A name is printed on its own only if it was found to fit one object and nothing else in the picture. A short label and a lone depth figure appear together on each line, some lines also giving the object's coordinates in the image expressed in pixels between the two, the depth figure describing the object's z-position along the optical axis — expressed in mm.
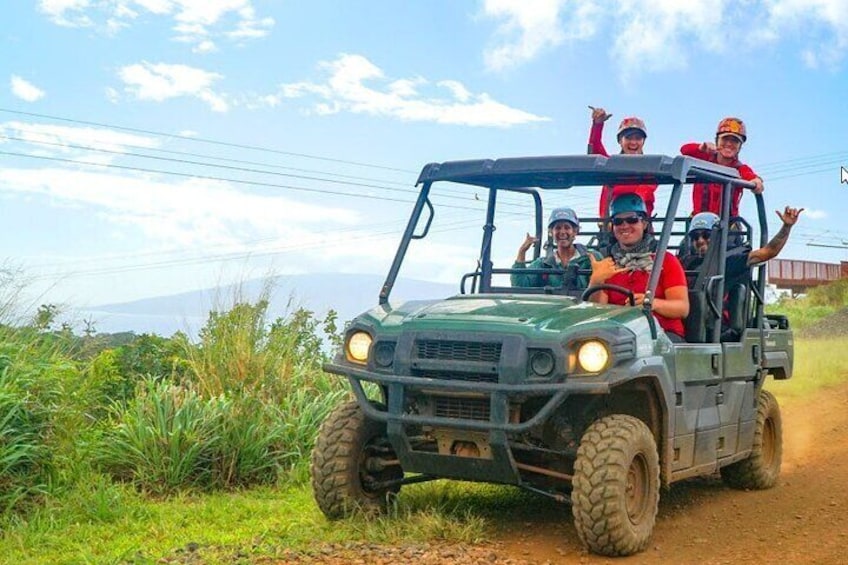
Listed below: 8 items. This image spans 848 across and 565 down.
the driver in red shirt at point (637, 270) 7484
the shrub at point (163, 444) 8906
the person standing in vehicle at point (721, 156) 9172
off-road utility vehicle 6422
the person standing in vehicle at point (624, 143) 9273
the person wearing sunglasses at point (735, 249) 8547
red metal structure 42916
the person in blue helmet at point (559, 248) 8609
